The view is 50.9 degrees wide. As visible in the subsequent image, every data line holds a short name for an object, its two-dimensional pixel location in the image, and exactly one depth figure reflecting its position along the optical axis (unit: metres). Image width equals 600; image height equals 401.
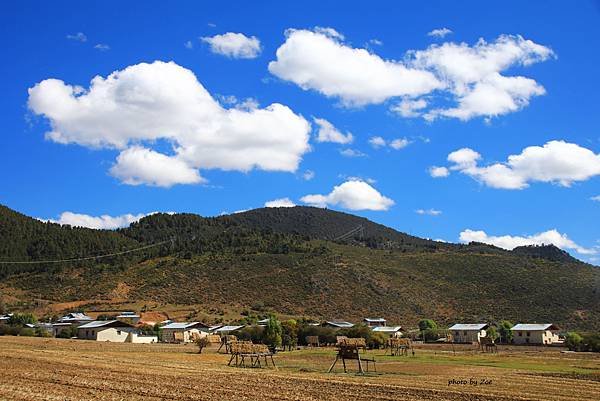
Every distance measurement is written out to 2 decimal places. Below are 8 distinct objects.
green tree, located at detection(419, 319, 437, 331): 99.39
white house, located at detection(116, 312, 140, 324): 99.67
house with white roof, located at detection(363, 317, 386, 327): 103.12
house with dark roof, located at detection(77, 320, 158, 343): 82.06
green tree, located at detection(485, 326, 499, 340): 87.19
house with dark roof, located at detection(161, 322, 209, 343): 87.12
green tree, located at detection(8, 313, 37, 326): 91.12
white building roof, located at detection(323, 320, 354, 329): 92.06
